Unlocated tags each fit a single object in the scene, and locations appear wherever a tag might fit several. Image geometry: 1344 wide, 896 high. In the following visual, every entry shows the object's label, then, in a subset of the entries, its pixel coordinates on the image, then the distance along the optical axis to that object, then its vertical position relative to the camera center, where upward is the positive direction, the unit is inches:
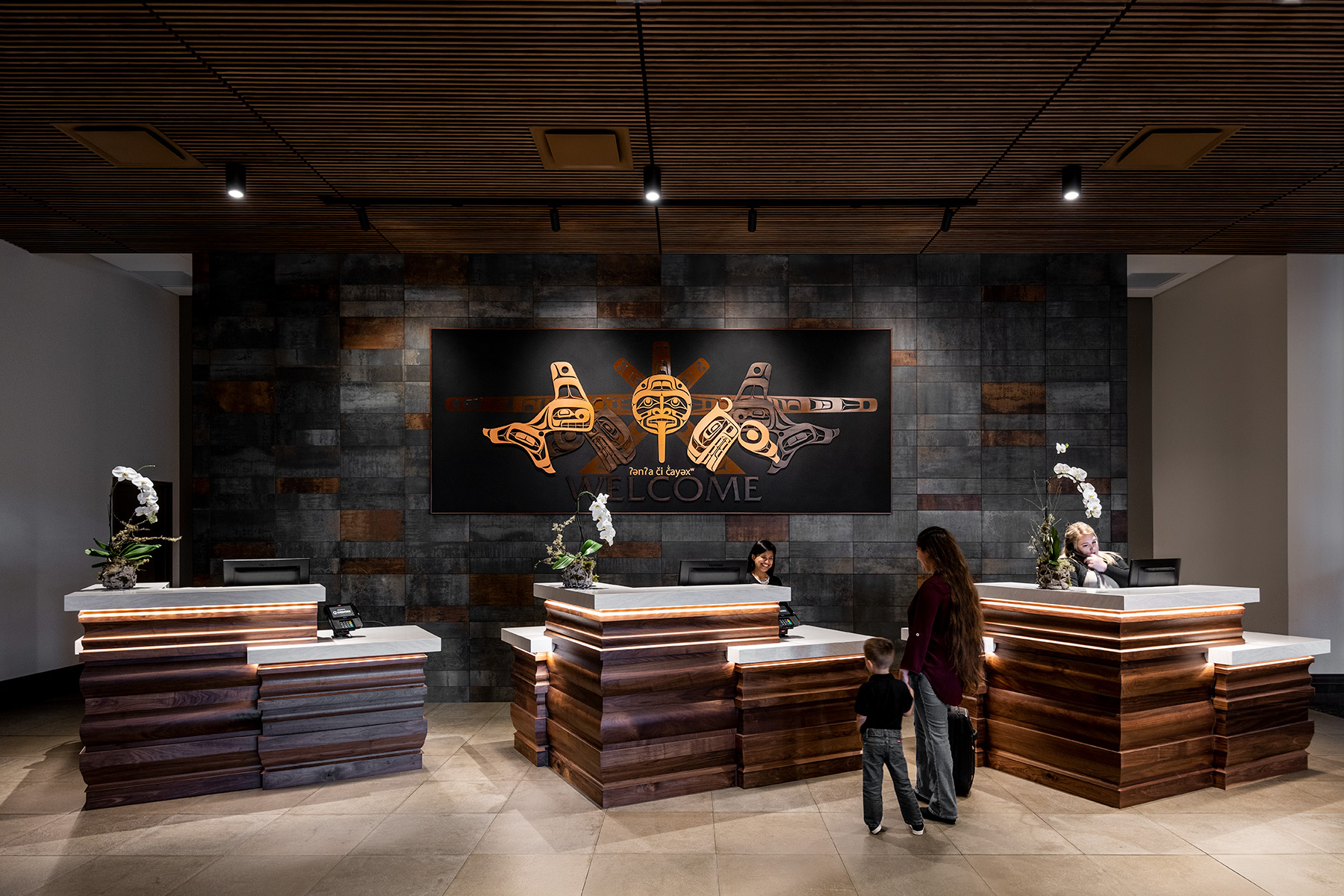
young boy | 176.1 -59.4
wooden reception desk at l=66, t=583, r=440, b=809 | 205.3 -60.8
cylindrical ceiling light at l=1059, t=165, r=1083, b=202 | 231.0 +73.8
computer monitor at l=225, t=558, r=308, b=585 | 226.1 -32.0
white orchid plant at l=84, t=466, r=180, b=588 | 215.5 -24.8
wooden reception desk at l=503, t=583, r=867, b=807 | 196.9 -58.7
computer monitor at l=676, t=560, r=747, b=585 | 216.5 -31.0
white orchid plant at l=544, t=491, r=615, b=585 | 225.1 -25.2
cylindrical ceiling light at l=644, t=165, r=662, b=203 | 228.2 +73.1
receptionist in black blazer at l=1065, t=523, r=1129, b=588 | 220.8 -27.9
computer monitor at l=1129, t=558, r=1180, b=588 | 214.8 -31.3
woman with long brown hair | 183.8 -43.7
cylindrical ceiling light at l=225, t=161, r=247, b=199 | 227.8 +73.7
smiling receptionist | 251.9 -32.5
